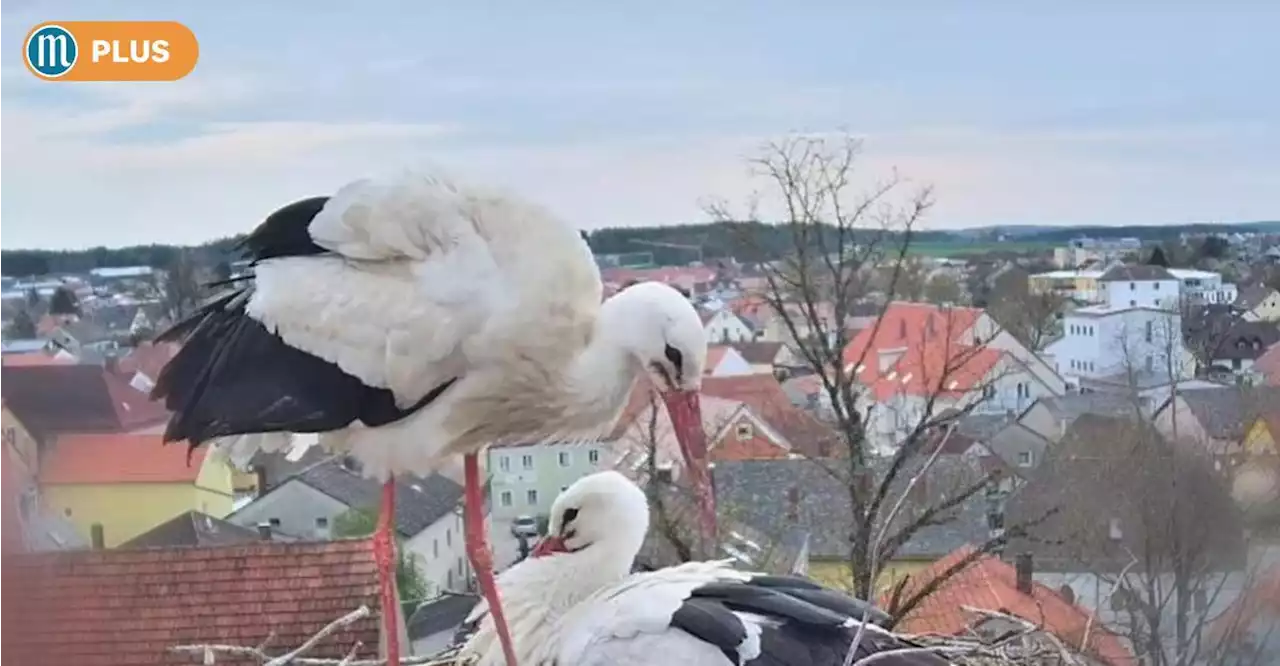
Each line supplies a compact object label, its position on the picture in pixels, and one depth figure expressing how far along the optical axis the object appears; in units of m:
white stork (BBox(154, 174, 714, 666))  1.34
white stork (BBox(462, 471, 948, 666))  1.37
